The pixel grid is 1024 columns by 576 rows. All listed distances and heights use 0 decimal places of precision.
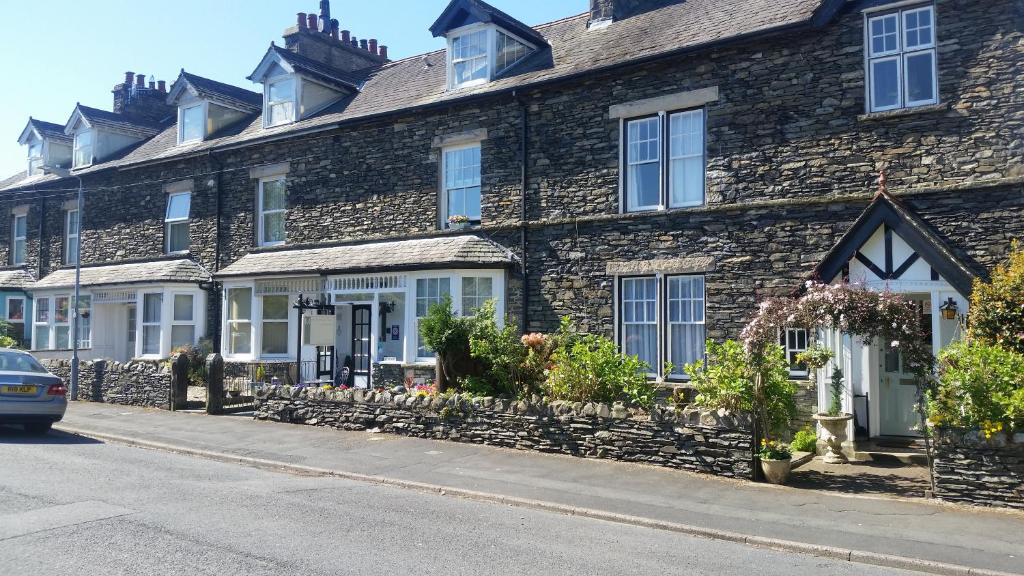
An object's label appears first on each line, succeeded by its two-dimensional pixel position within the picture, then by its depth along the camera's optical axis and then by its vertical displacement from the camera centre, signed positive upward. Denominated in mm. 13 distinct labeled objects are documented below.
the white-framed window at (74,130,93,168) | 26625 +6279
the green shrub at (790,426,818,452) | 12062 -1634
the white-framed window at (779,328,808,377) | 13359 -97
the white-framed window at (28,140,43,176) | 28688 +6454
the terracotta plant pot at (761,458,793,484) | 10008 -1729
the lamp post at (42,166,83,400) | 19469 +435
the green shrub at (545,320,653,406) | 12086 -655
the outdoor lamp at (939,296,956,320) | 11445 +432
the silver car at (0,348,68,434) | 13164 -1136
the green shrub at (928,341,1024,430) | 8680 -591
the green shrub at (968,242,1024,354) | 10086 +403
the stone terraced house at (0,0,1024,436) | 12234 +3124
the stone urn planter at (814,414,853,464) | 11453 -1450
